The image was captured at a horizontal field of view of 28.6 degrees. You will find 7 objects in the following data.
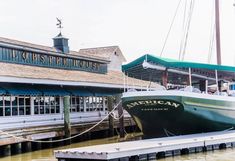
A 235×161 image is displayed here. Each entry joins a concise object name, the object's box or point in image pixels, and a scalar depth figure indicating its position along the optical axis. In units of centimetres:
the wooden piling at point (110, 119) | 2752
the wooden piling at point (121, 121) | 2679
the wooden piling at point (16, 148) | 2091
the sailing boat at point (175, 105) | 2159
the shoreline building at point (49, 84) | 2293
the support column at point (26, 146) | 2156
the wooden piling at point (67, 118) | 2377
